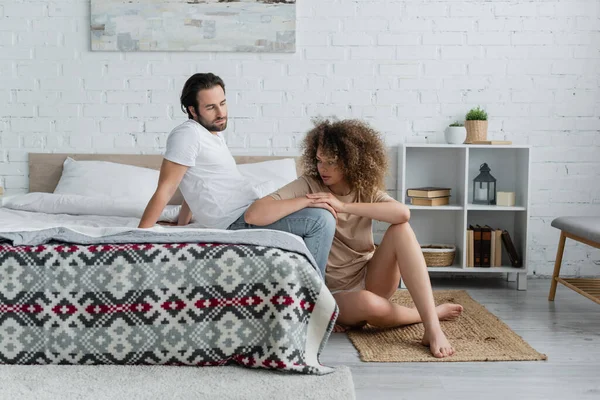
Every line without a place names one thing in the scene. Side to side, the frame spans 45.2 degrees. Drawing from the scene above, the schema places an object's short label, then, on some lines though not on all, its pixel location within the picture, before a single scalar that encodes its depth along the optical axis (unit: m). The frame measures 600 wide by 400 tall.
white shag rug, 2.05
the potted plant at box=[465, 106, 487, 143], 4.06
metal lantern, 4.14
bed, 2.19
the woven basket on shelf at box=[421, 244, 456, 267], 4.02
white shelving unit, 4.22
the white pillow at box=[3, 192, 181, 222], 3.46
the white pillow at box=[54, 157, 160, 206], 3.79
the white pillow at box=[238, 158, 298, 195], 3.85
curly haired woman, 2.60
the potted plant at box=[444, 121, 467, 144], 4.03
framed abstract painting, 4.17
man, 2.62
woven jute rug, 2.59
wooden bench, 3.20
